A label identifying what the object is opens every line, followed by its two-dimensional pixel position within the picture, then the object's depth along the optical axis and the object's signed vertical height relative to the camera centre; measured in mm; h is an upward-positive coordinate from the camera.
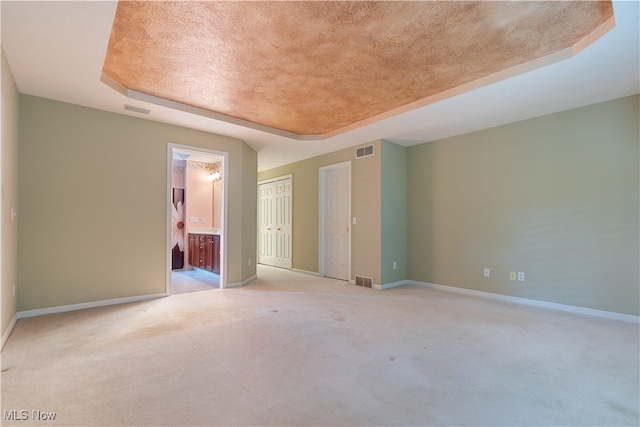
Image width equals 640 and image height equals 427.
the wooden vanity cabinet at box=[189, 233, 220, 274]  6084 -615
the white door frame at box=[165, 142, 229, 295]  4921 +302
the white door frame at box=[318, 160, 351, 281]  6320 +27
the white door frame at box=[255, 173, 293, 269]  7188 +1049
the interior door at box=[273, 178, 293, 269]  7188 +8
